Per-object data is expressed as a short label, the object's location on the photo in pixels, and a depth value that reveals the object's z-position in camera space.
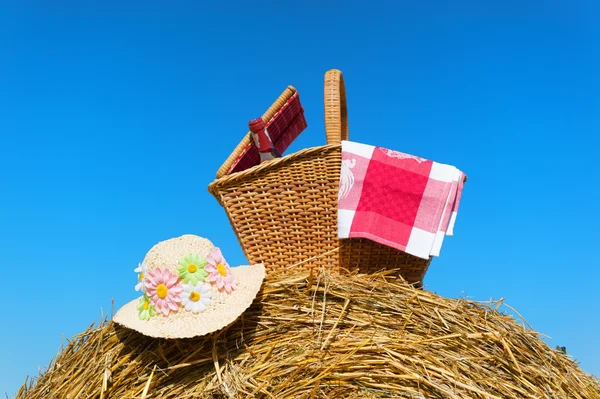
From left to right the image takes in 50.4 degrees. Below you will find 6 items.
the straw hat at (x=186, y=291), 1.94
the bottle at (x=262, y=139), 2.58
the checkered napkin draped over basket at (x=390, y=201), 2.34
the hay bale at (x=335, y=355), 1.84
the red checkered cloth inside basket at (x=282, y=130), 2.62
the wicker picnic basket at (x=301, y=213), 2.39
